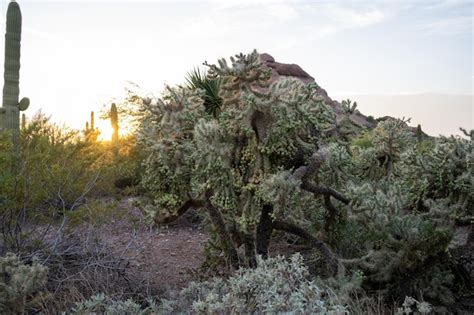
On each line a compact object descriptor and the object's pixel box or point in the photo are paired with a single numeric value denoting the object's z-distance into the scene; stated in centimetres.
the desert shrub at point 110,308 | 517
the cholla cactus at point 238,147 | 664
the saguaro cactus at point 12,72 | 1341
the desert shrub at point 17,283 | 548
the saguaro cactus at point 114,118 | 2403
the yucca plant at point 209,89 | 1262
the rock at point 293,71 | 3198
